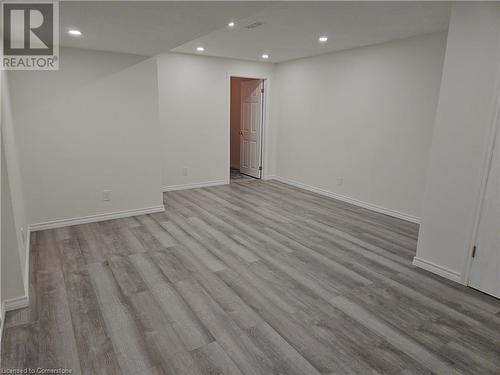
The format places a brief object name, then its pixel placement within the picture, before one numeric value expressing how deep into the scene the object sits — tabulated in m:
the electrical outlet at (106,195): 4.38
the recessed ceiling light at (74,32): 2.94
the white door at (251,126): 7.00
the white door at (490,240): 2.68
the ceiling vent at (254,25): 3.63
